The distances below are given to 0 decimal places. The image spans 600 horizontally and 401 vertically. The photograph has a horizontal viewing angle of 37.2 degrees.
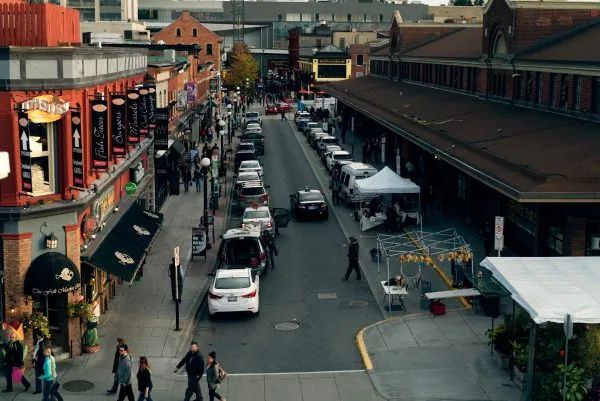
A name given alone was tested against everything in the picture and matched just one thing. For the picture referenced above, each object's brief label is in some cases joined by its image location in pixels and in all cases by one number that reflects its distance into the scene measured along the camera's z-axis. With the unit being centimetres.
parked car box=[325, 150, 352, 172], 5825
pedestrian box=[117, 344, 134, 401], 1908
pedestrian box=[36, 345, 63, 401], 1923
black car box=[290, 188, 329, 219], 4356
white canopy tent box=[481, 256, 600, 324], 1830
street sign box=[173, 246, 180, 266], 2600
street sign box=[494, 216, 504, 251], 2667
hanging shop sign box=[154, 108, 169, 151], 3991
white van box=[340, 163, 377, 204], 4681
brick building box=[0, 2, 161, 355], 2131
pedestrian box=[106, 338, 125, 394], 1979
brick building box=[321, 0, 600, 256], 2642
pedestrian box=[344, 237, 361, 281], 3138
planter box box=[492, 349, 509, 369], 2167
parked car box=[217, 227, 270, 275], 3164
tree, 13562
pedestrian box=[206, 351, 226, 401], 1933
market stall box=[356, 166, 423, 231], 4062
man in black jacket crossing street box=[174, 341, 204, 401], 1941
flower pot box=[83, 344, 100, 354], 2327
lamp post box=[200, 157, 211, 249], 3612
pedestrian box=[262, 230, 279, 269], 3403
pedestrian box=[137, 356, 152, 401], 1895
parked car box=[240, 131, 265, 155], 7181
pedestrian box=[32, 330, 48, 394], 1955
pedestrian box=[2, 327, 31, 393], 2038
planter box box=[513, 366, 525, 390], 2017
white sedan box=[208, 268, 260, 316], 2658
